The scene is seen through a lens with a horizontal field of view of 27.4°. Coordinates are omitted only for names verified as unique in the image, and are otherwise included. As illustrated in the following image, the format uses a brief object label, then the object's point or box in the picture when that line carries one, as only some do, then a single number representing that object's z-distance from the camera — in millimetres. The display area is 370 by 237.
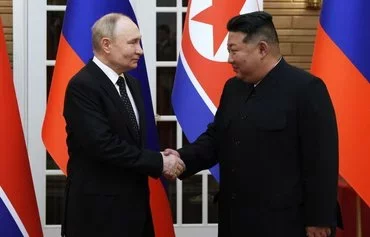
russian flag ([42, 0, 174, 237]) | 4086
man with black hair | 3170
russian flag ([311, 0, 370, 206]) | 3822
